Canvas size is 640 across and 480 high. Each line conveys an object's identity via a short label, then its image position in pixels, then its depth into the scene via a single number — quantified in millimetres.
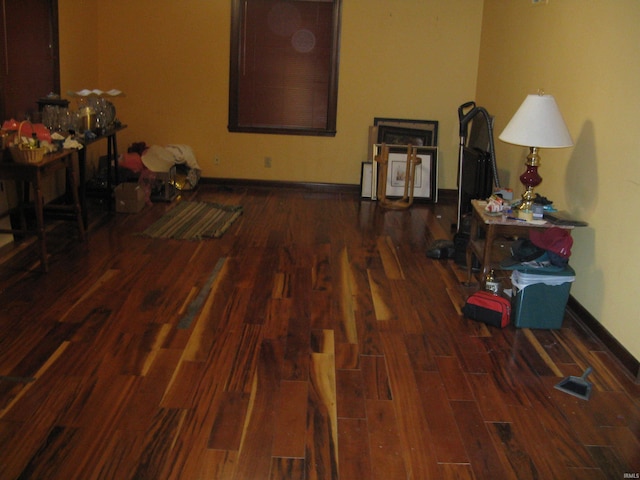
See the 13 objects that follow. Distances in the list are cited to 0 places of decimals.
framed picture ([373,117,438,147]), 7367
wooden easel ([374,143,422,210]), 6828
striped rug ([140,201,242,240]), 5520
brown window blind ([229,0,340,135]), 7137
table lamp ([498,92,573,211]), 3910
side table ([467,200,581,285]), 4059
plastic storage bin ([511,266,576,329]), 3838
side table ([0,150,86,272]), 4395
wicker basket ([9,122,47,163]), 4344
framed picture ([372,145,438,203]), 7113
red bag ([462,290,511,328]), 3918
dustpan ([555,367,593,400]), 3182
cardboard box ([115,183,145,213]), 6082
